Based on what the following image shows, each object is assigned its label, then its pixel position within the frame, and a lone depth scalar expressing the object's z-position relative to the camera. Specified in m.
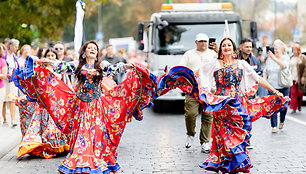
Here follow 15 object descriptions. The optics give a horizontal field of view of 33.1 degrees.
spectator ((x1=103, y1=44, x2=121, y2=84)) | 14.77
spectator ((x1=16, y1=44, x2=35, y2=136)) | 9.02
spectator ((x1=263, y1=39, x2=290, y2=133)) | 11.12
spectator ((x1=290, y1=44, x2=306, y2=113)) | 14.32
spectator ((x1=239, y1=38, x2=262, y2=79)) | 9.31
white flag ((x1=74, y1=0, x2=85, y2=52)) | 8.38
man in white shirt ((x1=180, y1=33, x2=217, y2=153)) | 8.83
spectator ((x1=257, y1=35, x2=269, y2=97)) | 12.63
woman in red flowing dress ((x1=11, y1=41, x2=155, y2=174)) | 6.73
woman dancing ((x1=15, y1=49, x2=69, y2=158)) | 8.17
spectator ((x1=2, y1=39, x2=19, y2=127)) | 11.87
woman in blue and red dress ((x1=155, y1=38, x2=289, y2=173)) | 6.54
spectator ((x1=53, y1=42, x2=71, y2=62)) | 9.37
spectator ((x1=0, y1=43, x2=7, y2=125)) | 10.95
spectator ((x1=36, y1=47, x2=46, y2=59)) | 9.12
